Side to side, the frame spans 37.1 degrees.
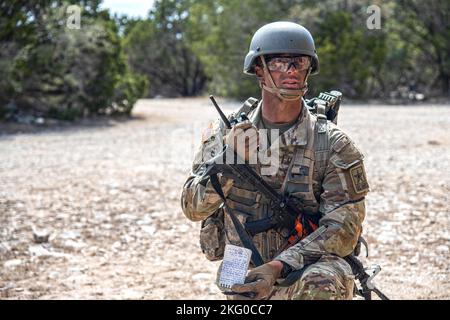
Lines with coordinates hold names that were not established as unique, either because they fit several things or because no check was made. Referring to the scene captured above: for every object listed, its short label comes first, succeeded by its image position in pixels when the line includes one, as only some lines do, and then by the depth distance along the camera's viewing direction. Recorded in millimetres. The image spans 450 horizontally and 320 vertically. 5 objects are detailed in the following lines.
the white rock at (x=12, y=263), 5473
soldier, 2879
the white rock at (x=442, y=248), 5645
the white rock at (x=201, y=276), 5168
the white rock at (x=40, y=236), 6109
